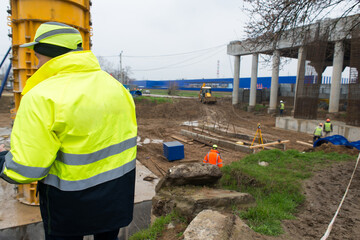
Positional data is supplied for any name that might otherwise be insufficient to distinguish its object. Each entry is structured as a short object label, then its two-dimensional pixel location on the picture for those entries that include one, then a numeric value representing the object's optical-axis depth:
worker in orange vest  7.67
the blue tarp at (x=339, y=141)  9.66
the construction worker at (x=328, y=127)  14.20
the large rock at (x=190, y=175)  4.51
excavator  32.27
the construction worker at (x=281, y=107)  24.54
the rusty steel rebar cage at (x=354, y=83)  14.97
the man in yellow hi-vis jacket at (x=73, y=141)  1.45
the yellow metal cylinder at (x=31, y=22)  4.40
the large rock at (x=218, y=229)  2.58
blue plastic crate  10.42
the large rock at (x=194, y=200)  3.66
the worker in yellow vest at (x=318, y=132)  13.42
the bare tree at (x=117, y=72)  57.62
